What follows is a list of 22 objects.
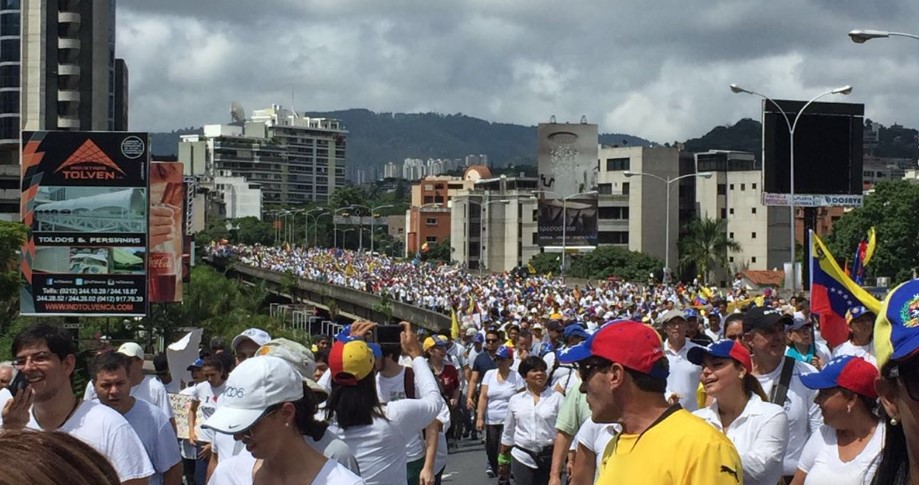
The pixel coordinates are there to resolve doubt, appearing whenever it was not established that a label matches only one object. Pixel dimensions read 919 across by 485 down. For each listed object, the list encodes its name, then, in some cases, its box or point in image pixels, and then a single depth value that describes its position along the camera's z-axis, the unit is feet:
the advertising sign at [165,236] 93.71
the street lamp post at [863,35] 68.03
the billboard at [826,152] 172.96
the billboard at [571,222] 338.07
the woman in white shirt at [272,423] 14.85
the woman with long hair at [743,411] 19.86
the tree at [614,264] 304.09
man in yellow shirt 14.14
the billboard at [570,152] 426.10
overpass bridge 191.72
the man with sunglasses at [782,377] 24.51
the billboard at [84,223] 76.33
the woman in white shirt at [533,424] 34.53
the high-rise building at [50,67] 274.98
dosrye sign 165.68
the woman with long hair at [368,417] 20.22
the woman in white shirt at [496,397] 44.62
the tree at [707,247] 318.45
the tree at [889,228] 250.98
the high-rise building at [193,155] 563.48
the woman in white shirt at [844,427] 18.74
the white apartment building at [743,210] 329.72
